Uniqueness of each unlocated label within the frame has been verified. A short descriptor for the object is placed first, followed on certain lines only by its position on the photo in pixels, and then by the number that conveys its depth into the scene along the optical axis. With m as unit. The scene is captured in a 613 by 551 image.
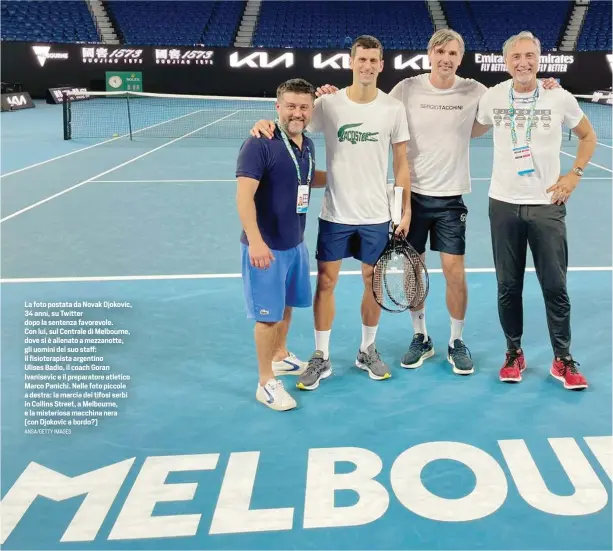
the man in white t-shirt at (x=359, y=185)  4.29
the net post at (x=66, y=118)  15.86
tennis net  17.53
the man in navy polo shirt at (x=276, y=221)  3.95
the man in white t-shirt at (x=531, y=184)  4.21
